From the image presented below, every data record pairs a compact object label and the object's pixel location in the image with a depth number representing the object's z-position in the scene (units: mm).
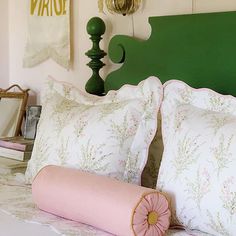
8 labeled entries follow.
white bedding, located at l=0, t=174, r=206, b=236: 2248
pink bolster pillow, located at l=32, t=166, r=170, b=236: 2175
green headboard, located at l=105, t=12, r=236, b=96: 2572
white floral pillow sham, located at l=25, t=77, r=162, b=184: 2494
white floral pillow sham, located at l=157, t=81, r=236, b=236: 2155
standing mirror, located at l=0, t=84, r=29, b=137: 3440
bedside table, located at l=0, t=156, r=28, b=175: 3010
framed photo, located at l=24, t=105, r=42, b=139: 3274
